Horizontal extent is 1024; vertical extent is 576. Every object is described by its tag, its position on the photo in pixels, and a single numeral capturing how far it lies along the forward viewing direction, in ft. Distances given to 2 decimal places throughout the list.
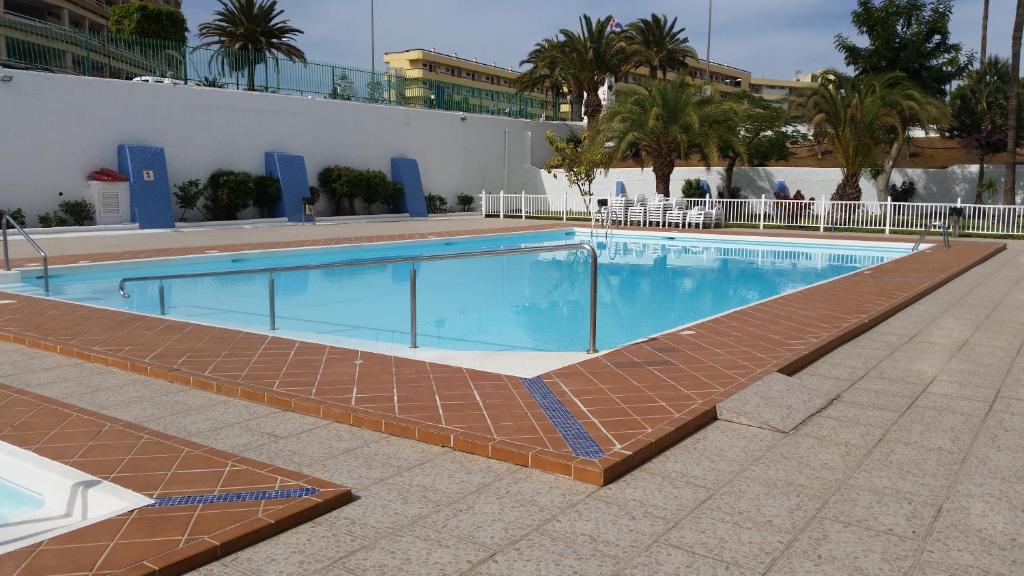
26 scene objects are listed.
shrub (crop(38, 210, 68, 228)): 60.96
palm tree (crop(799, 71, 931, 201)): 72.79
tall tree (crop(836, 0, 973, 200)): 101.19
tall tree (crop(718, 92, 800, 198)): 91.50
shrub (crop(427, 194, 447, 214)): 96.12
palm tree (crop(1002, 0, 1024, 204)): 75.15
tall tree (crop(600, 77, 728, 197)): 75.66
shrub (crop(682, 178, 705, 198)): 98.43
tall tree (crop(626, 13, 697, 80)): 129.70
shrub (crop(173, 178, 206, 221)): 71.10
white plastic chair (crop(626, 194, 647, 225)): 76.38
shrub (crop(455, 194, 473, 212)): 99.60
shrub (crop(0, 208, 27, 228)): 59.67
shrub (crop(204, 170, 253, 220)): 72.84
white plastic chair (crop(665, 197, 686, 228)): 73.88
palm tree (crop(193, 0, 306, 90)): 97.86
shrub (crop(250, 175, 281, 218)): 75.72
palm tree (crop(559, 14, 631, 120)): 113.50
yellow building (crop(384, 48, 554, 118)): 100.27
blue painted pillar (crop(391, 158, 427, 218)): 91.20
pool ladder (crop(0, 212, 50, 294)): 30.58
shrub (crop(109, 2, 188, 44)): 106.11
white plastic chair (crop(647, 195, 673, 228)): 74.69
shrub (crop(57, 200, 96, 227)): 62.75
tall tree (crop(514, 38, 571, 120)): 116.61
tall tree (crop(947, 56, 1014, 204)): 99.50
